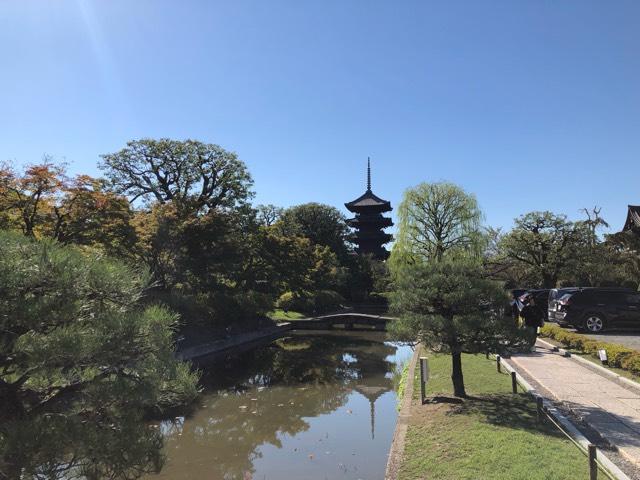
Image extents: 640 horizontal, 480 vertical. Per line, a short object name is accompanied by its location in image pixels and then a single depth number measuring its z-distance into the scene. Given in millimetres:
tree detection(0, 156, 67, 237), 14789
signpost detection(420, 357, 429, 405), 8844
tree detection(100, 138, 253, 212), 30453
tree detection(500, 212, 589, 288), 32094
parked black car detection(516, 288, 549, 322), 19581
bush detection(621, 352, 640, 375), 10000
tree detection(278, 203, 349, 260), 53312
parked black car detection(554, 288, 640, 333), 15555
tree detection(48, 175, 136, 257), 15812
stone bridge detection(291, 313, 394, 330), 33969
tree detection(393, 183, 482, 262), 26328
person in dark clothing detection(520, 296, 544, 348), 15055
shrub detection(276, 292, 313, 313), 38041
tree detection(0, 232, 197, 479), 2641
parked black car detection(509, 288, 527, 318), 19688
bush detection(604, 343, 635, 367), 10641
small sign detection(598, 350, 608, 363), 11227
